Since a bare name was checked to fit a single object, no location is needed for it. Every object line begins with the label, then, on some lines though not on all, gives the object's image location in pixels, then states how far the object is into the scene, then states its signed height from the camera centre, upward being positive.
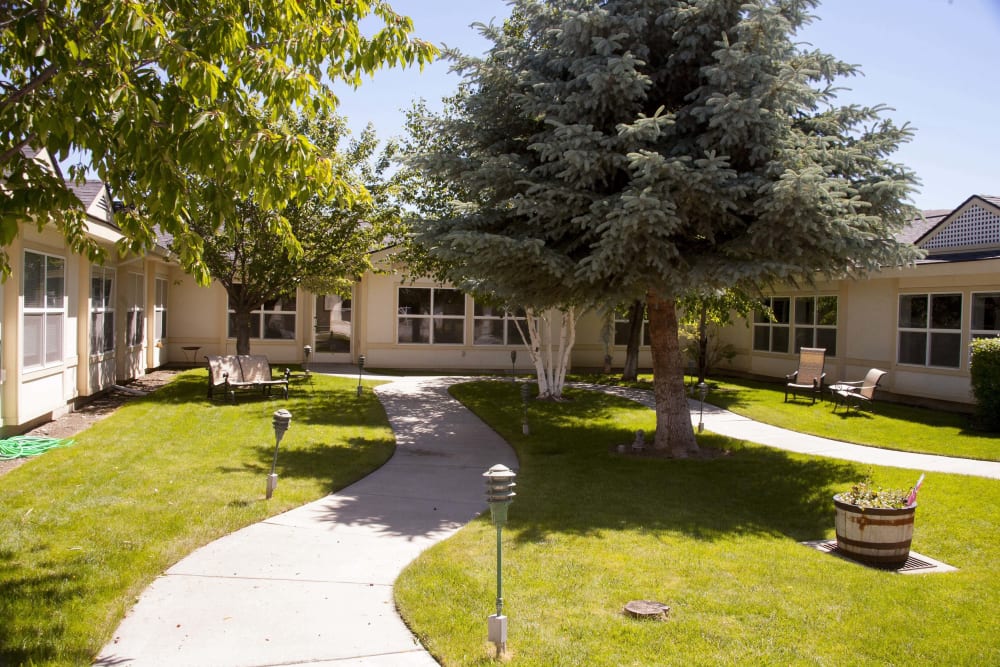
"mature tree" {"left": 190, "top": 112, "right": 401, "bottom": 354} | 15.77 +1.58
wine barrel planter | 6.29 -1.75
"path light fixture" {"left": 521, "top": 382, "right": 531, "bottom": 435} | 11.87 -1.69
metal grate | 6.33 -2.04
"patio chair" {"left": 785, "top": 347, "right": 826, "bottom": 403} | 16.39 -1.08
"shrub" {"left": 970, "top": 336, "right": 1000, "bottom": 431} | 12.41 -0.86
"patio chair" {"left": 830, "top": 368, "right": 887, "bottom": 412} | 14.59 -1.28
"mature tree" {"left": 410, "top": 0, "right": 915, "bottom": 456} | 8.61 +1.95
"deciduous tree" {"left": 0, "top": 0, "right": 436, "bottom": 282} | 4.85 +1.52
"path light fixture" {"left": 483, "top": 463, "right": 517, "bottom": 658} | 4.58 -1.08
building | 11.45 -0.15
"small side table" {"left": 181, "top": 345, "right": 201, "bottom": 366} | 21.77 -1.26
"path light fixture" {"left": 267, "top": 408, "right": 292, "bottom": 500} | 7.40 -1.07
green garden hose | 9.39 -1.80
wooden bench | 14.91 -1.25
